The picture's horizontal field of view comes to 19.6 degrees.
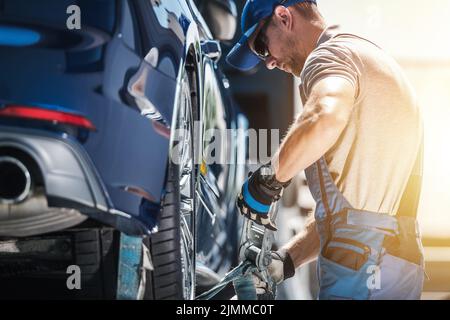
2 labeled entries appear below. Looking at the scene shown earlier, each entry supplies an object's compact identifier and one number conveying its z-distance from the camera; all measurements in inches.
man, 134.6
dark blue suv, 120.2
